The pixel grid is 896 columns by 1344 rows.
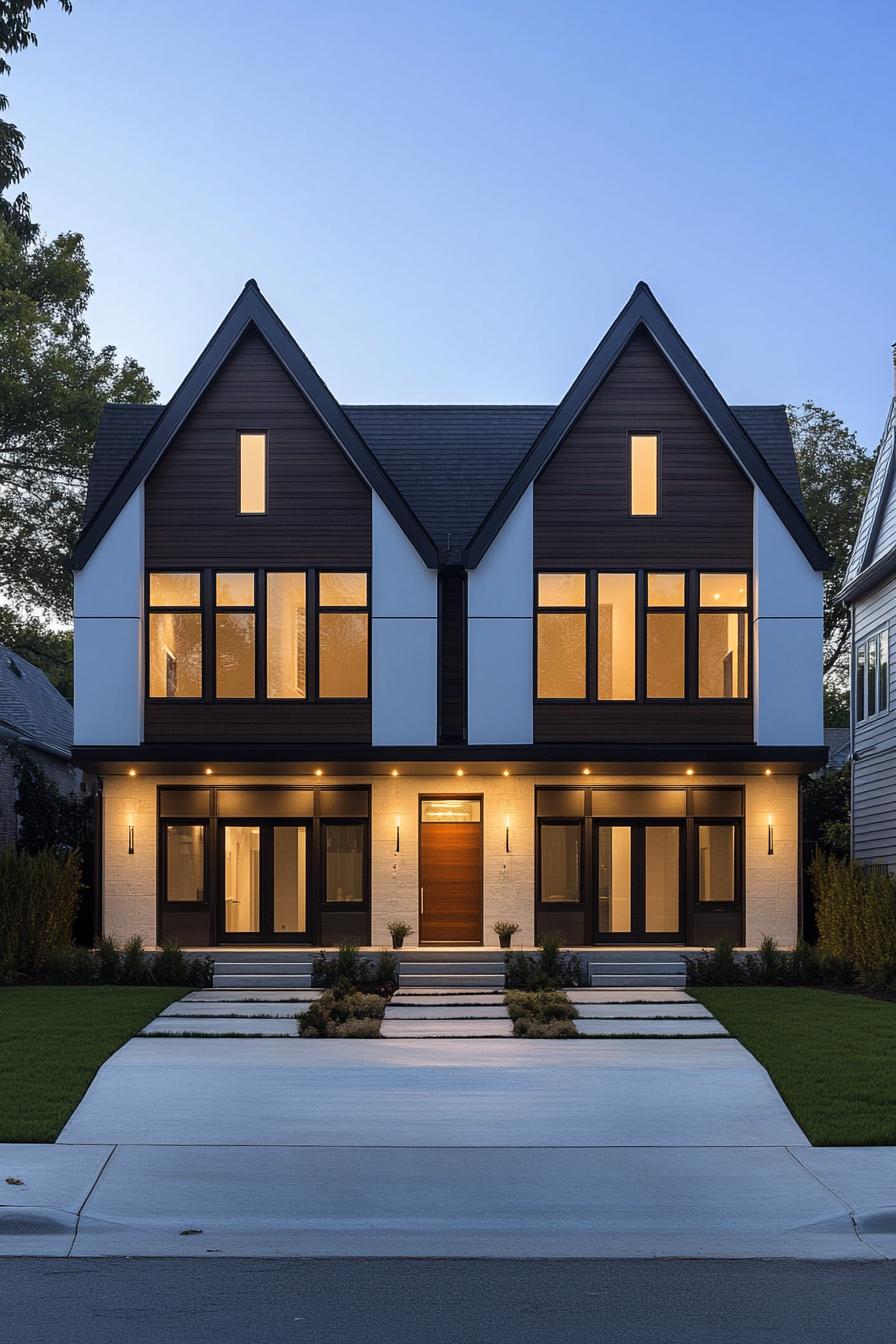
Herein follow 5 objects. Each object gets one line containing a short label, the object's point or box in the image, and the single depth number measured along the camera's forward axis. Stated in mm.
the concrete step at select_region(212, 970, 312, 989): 22375
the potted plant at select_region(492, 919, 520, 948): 24469
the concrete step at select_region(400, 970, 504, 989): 22531
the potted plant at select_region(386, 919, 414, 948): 24453
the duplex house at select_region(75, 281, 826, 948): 24703
